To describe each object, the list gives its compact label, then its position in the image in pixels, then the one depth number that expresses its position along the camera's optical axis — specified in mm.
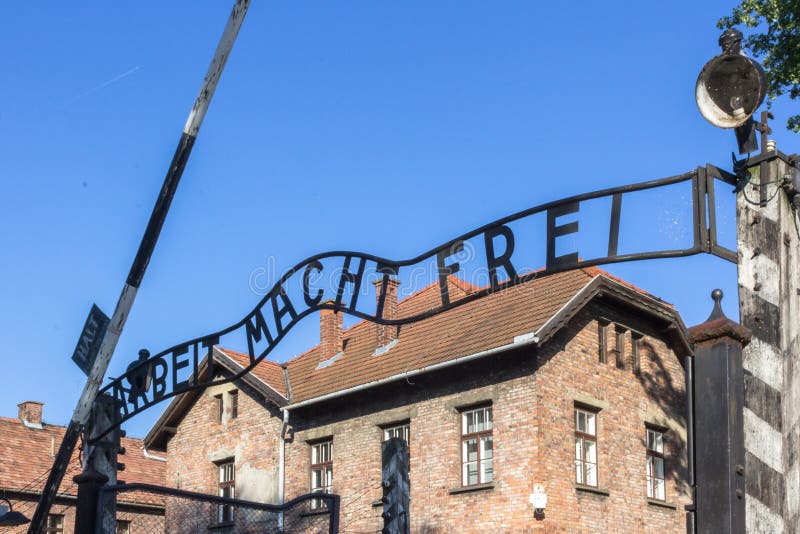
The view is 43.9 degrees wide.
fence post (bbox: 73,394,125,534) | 9258
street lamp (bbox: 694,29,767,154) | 4022
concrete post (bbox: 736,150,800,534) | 3453
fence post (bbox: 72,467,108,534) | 7430
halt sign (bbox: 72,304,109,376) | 8703
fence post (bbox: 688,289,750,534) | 3039
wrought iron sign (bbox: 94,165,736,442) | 4672
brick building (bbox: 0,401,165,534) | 32906
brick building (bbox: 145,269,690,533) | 19469
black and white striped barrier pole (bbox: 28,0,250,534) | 7852
